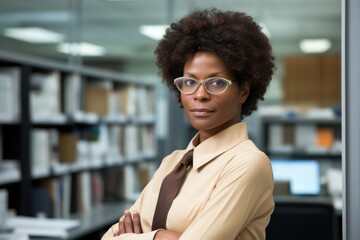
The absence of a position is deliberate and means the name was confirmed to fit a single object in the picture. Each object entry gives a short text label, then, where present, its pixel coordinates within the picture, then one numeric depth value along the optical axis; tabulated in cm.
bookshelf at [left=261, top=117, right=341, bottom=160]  589
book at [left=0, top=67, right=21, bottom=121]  325
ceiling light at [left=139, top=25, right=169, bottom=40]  1077
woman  130
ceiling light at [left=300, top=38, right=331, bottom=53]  1104
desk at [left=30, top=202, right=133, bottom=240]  353
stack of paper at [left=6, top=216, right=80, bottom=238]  301
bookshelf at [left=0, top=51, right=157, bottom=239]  343
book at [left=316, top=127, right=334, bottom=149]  592
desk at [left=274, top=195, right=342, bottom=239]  340
